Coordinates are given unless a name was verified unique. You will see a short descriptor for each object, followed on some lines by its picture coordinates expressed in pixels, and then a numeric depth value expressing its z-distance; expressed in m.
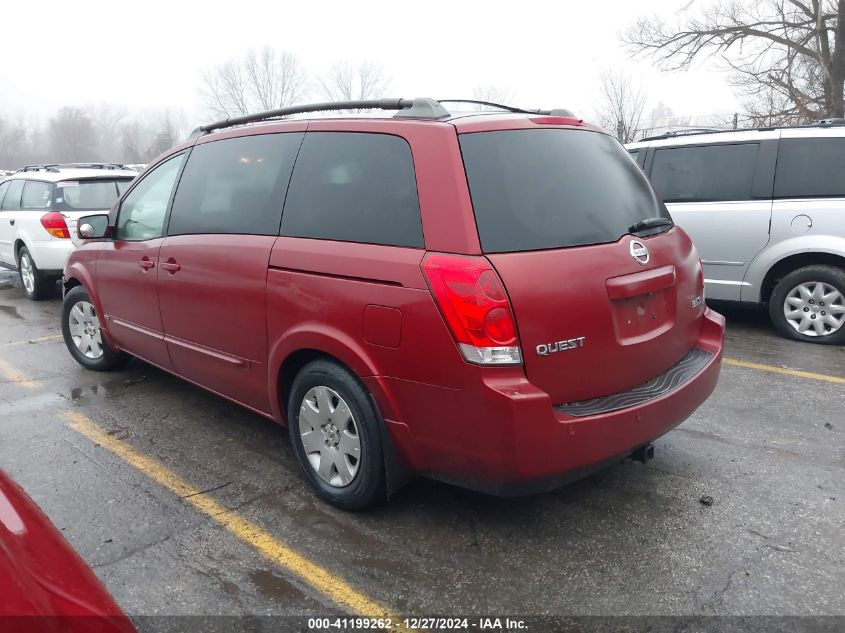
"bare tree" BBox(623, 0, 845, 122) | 17.66
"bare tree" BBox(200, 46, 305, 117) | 41.50
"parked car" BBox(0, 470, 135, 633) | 1.24
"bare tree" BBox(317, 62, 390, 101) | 37.47
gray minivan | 5.80
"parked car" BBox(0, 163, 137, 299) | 7.99
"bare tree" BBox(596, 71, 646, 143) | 23.41
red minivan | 2.53
